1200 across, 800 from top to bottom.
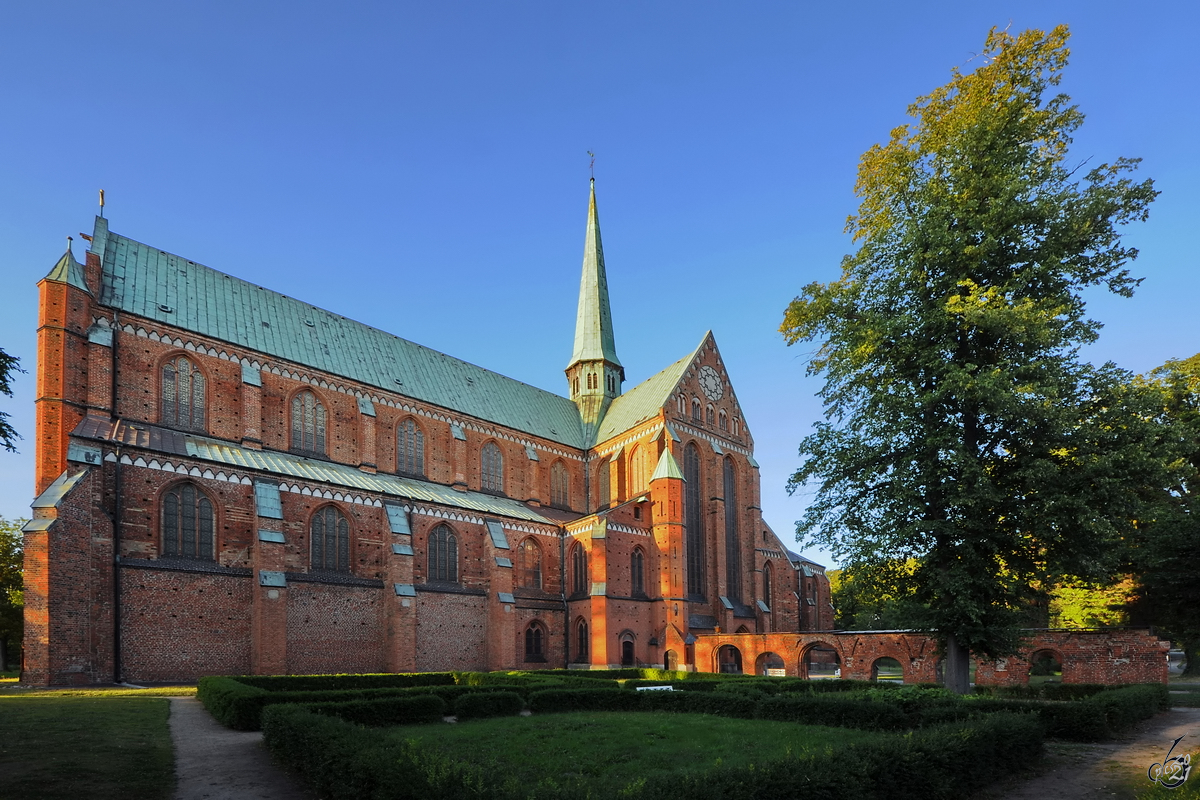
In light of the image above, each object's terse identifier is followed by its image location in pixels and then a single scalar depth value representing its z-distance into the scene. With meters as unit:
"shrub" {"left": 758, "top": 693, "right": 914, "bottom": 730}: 14.59
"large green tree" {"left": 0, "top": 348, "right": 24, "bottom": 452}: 13.12
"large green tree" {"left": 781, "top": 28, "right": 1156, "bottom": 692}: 17.42
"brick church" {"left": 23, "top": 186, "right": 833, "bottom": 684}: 25.81
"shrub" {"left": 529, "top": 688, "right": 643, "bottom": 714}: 19.12
